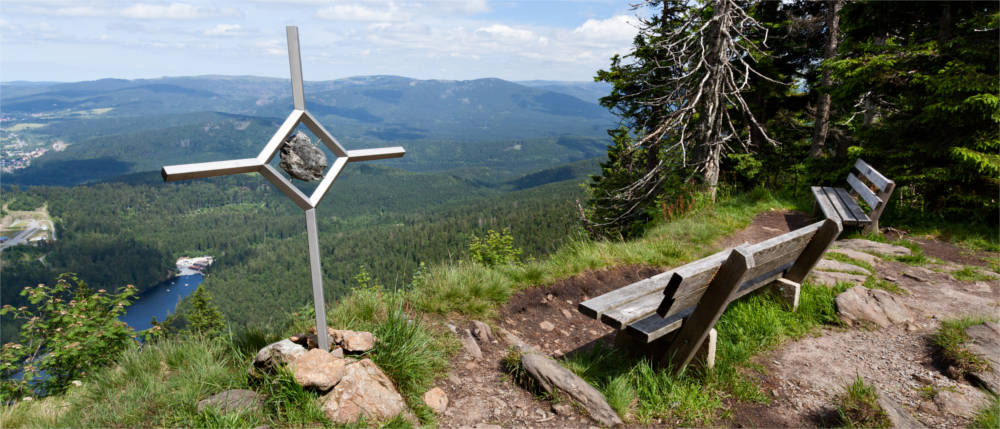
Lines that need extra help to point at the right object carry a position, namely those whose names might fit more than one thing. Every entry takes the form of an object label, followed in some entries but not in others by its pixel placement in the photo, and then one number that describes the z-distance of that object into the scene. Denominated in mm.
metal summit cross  2307
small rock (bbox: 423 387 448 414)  2619
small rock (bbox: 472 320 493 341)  3551
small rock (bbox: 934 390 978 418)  2475
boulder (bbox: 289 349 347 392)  2375
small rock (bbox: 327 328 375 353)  2826
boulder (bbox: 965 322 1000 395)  2673
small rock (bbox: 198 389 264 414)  2262
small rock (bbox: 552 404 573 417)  2594
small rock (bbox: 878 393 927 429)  2346
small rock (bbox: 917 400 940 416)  2536
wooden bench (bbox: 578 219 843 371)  2434
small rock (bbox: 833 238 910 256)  5510
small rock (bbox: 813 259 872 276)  4681
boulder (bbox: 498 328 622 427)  2542
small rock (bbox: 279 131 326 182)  2535
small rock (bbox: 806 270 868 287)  4234
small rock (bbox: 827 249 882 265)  5181
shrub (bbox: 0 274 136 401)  4586
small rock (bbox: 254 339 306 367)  2482
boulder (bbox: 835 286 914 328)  3658
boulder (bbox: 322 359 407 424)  2334
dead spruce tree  7281
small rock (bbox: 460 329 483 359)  3299
